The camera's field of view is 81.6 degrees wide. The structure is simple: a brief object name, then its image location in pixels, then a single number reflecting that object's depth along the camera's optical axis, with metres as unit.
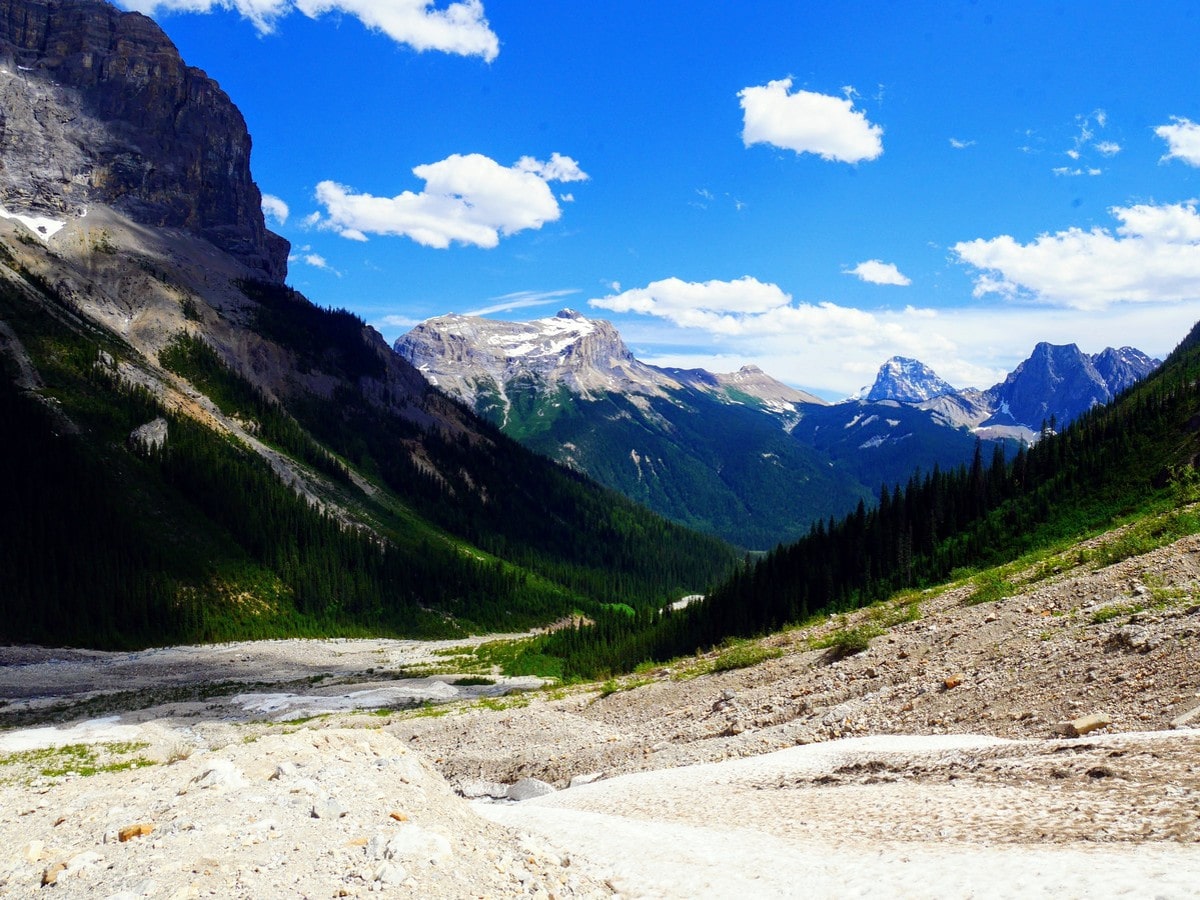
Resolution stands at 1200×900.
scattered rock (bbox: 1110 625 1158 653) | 18.74
